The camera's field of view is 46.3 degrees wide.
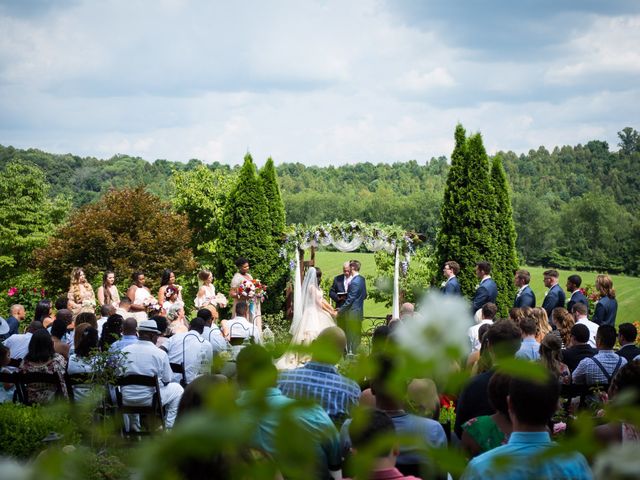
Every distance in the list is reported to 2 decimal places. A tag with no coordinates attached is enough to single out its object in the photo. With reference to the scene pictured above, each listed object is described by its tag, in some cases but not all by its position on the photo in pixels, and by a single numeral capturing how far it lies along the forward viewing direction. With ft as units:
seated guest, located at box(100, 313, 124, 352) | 27.81
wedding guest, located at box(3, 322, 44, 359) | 28.25
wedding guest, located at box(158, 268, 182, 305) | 43.65
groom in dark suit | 49.47
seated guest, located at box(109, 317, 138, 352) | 25.99
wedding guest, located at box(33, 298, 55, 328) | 33.42
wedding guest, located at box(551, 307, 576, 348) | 28.84
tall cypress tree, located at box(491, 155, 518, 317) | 60.85
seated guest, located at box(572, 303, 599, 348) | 29.73
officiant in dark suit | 51.26
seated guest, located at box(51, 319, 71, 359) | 27.61
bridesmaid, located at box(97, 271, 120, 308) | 45.21
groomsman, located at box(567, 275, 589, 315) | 36.24
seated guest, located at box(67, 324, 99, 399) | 24.97
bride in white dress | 46.80
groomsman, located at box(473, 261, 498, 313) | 39.52
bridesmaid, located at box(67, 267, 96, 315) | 44.68
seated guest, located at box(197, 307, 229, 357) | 30.12
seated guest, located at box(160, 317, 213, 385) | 28.55
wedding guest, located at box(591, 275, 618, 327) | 34.76
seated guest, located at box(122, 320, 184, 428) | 25.11
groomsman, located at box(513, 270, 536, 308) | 37.42
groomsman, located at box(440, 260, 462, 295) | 41.57
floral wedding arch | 59.52
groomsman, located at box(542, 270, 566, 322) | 37.96
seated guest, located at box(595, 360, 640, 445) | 10.05
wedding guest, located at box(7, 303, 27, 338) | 36.45
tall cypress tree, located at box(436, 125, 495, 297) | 60.49
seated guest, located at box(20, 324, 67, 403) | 25.12
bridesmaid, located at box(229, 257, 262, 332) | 50.85
